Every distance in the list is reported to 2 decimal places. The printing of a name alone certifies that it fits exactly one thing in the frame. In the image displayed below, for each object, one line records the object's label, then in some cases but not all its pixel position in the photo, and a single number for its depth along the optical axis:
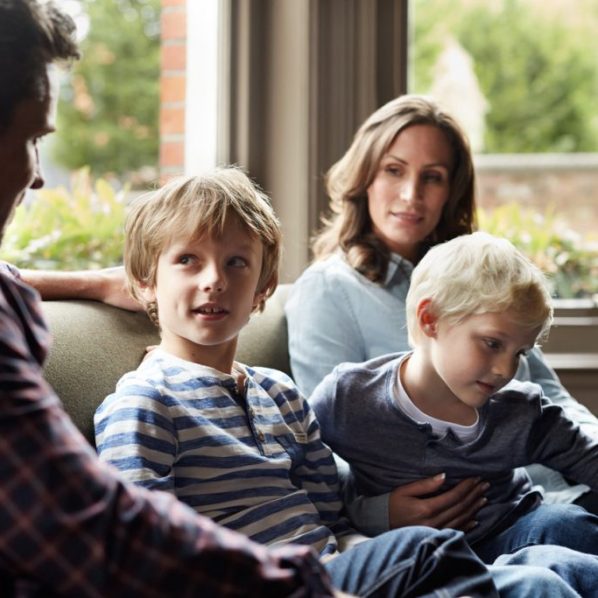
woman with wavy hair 2.04
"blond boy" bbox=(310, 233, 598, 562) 1.58
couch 1.48
